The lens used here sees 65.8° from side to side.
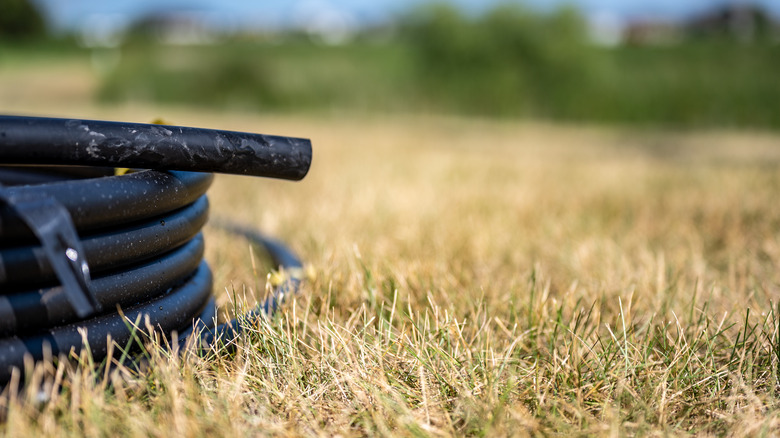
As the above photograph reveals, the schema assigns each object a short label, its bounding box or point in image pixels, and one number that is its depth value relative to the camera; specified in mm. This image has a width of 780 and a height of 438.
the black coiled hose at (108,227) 1015
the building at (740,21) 26512
